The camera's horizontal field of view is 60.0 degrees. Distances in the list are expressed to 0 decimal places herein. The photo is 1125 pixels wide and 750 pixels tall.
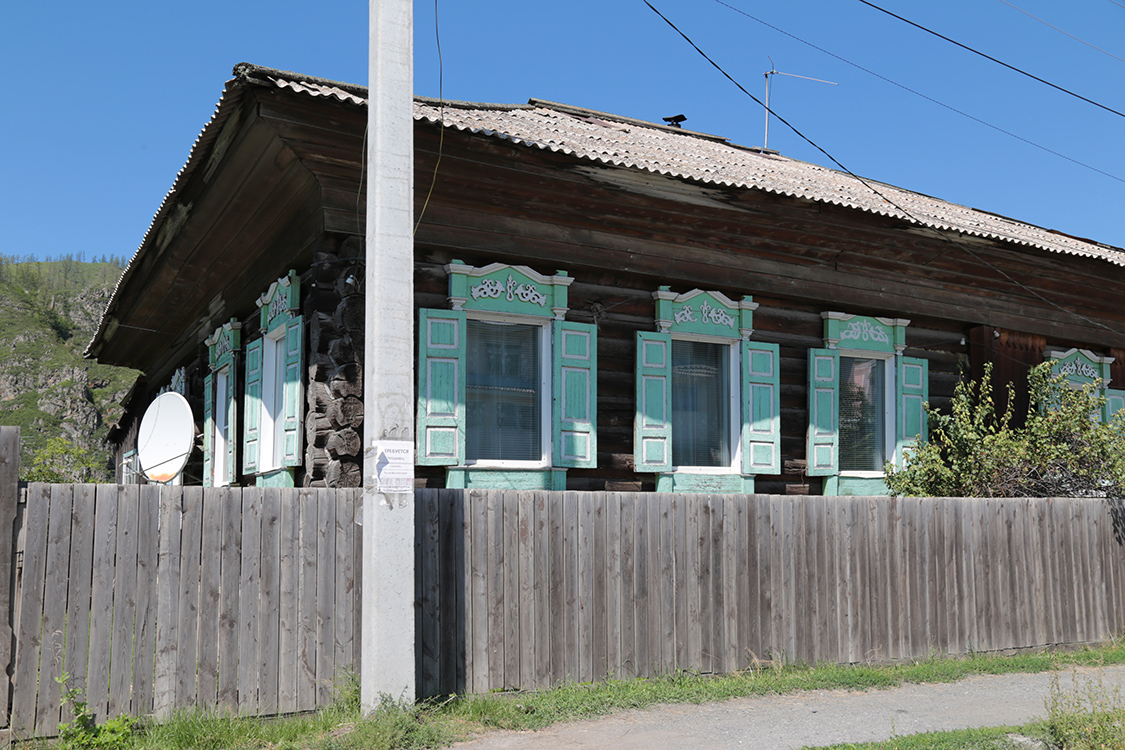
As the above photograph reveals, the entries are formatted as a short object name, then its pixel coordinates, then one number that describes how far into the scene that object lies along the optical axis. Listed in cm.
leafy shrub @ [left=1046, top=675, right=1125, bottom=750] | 541
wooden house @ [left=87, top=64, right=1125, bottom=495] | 877
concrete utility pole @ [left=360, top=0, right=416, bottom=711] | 600
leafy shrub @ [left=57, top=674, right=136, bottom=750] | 523
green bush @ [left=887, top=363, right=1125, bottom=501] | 1052
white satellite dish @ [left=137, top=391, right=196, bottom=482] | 1077
